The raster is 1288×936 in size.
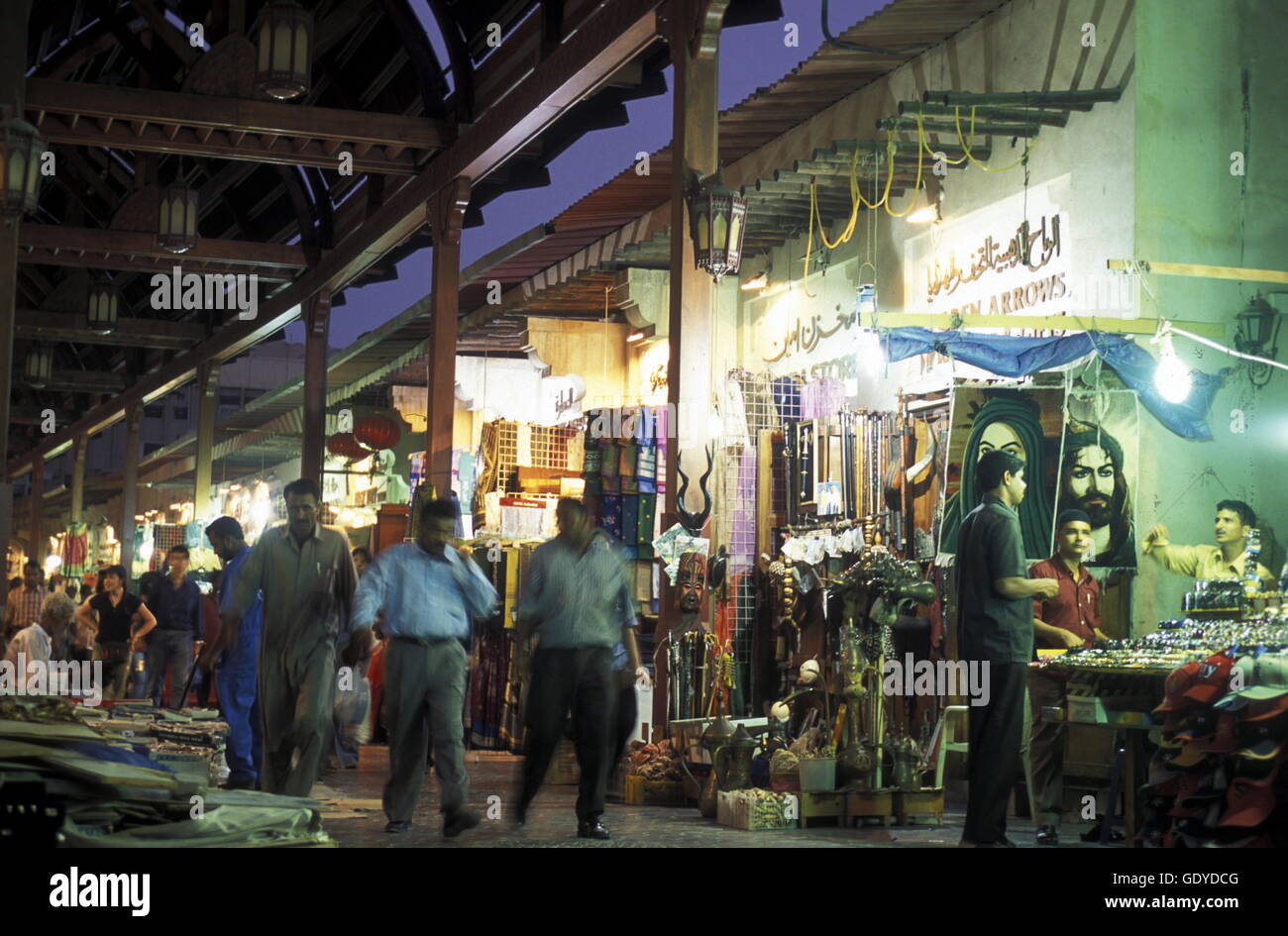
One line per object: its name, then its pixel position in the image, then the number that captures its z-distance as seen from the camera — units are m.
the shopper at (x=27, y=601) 18.11
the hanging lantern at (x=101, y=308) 19.78
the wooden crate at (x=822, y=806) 8.72
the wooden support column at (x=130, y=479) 27.11
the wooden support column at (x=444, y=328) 14.57
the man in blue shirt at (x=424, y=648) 7.82
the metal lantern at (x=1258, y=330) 10.80
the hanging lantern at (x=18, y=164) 10.35
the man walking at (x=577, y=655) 7.82
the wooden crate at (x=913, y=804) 8.90
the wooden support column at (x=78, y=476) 31.72
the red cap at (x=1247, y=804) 6.06
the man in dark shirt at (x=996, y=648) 7.10
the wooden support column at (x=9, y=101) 11.01
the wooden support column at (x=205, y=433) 23.59
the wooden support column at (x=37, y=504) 33.94
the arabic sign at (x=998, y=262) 11.21
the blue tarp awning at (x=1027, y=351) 9.91
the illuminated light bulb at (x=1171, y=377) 10.03
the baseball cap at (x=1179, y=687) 6.59
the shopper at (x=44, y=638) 12.57
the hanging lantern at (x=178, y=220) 15.80
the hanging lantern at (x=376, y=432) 17.58
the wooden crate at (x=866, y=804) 8.80
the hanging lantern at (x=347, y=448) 18.19
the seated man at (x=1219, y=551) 9.81
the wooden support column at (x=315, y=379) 18.94
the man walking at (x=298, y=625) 8.06
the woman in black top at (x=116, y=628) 15.66
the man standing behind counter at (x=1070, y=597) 9.53
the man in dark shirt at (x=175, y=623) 14.55
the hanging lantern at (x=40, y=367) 23.17
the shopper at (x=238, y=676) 9.95
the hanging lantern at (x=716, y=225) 9.65
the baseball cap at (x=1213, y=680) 6.45
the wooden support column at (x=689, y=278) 10.00
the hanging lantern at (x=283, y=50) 11.59
